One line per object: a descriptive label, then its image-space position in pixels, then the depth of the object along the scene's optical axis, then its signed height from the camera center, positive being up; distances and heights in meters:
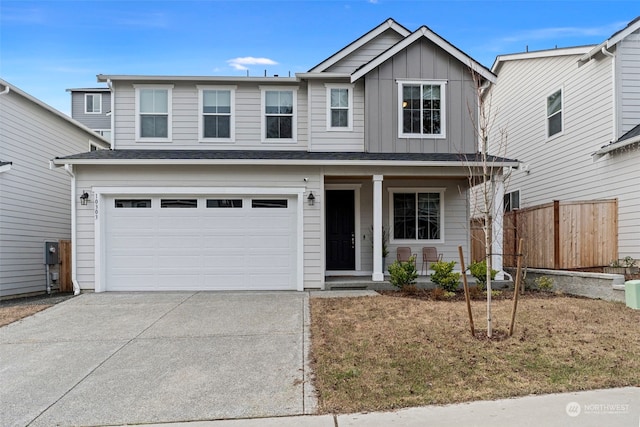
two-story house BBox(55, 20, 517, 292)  10.07 +1.20
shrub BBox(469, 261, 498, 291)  9.37 -1.20
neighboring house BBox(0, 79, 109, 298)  11.29 +0.98
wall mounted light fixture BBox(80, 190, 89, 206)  9.92 +0.54
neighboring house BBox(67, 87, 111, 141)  24.14 +6.68
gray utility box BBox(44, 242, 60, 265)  12.61 -1.02
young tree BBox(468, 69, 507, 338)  5.52 +0.95
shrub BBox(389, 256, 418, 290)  9.50 -1.25
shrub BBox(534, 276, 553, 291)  10.07 -1.57
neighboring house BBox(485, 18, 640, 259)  9.73 +2.68
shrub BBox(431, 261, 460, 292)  9.27 -1.28
